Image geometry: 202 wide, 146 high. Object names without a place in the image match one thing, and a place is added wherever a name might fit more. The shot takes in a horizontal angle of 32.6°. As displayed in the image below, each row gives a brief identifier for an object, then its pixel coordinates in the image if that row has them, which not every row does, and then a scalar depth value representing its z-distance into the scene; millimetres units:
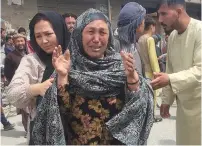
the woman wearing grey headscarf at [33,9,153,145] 1644
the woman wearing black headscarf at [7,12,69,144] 1810
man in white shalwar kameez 2438
